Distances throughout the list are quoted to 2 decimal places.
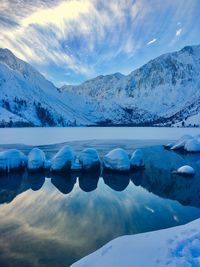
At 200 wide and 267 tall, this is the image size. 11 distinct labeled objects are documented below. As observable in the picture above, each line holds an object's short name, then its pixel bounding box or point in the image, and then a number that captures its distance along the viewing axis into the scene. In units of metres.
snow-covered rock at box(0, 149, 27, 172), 17.96
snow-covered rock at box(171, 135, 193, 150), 32.29
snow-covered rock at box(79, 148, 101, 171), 18.78
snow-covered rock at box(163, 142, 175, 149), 33.55
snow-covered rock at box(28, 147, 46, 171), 18.45
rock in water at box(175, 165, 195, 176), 17.82
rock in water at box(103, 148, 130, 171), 18.54
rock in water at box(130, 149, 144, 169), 19.62
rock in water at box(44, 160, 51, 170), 19.07
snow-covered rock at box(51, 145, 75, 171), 18.35
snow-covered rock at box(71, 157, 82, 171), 18.74
